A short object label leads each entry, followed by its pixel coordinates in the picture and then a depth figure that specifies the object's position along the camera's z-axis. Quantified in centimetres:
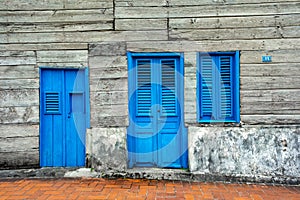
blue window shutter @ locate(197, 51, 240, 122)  406
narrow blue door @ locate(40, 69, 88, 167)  414
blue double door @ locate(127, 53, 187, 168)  408
